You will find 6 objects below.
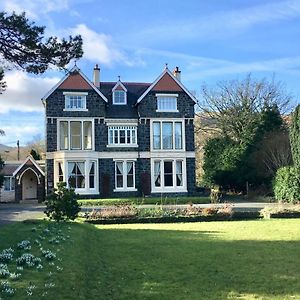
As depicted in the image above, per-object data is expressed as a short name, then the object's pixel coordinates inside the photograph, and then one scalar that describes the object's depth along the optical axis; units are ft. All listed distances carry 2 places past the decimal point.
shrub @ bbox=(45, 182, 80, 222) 67.15
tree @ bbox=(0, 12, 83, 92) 34.19
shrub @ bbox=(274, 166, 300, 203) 108.27
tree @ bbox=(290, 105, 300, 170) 107.04
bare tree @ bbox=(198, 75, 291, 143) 163.32
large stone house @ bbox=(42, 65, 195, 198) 132.05
